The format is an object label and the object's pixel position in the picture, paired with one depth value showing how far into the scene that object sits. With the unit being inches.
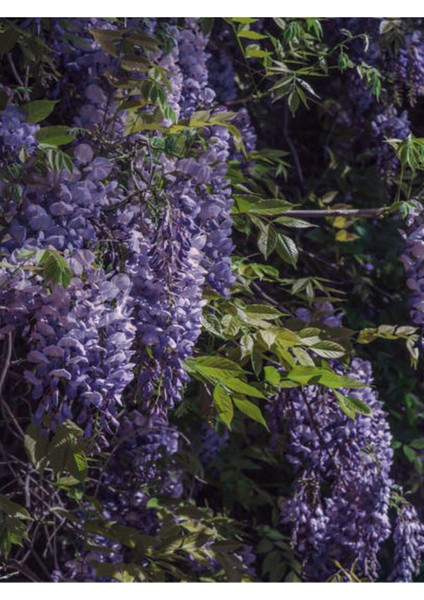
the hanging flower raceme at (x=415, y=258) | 179.5
